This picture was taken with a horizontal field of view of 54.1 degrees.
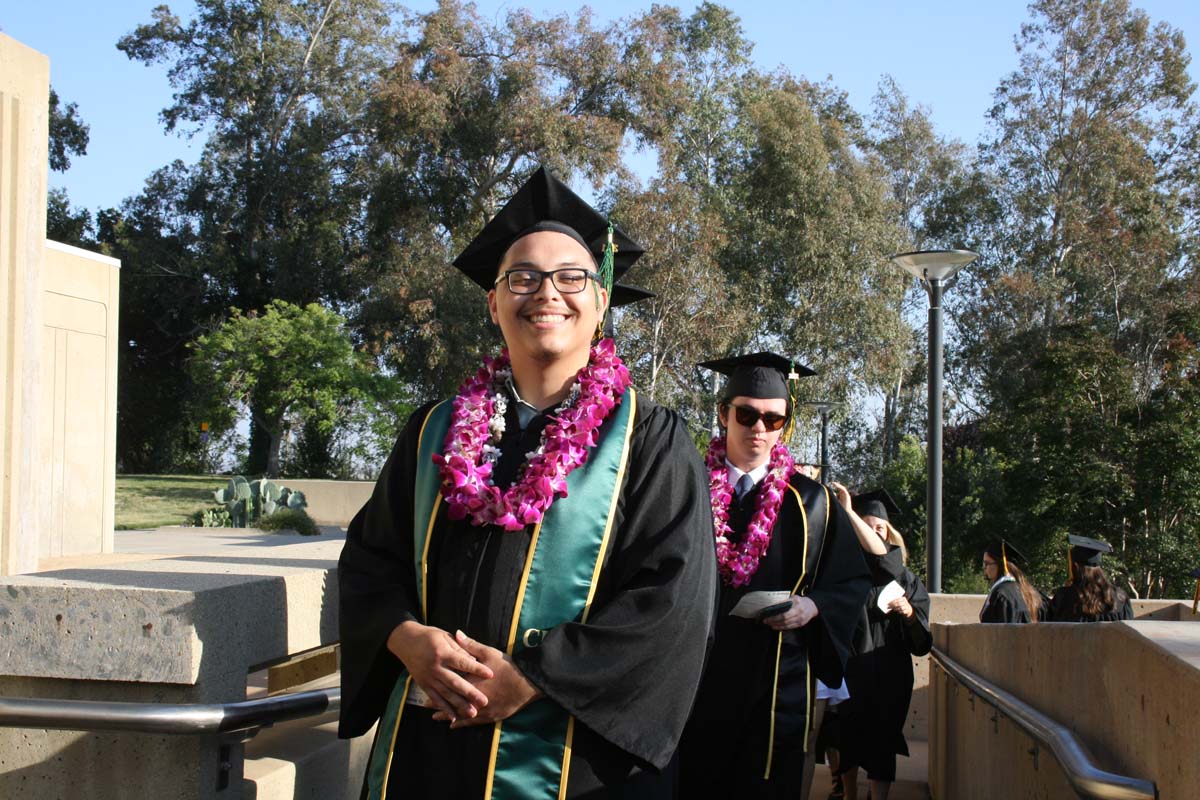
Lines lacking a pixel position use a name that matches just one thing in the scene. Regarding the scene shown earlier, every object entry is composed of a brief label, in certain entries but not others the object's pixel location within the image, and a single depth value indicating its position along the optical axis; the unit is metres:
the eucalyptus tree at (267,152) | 37.66
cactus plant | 21.94
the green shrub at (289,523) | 20.19
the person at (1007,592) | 7.92
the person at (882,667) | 7.34
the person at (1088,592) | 7.58
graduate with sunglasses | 4.12
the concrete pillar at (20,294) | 9.92
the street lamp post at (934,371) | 11.13
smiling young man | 2.48
